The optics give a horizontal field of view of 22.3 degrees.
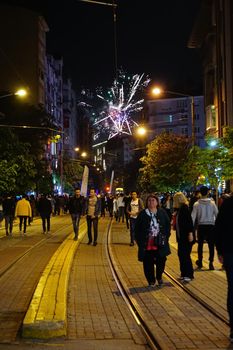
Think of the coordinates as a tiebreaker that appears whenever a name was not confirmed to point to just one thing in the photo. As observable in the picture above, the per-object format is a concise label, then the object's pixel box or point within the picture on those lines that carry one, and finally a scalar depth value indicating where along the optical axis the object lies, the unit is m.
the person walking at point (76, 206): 21.17
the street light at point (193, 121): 32.70
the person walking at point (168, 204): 28.71
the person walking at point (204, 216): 13.68
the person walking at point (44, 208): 26.06
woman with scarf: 10.94
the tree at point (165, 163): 42.14
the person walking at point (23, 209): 25.23
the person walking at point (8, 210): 25.24
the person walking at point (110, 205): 45.48
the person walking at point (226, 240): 7.20
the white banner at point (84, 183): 26.15
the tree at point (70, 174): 79.25
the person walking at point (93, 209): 19.21
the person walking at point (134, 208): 19.19
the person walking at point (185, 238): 11.91
